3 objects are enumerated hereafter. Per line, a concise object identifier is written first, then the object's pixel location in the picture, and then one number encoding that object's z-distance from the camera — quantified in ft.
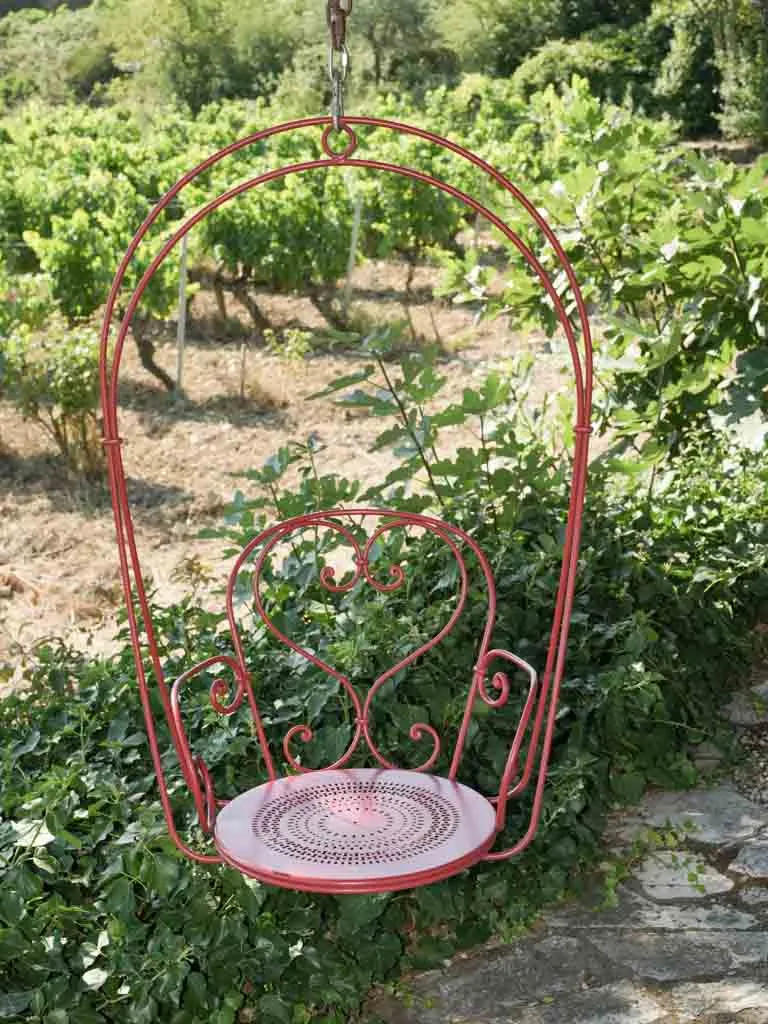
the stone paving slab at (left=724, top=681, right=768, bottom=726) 10.85
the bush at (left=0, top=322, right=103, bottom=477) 21.16
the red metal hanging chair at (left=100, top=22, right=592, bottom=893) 6.18
